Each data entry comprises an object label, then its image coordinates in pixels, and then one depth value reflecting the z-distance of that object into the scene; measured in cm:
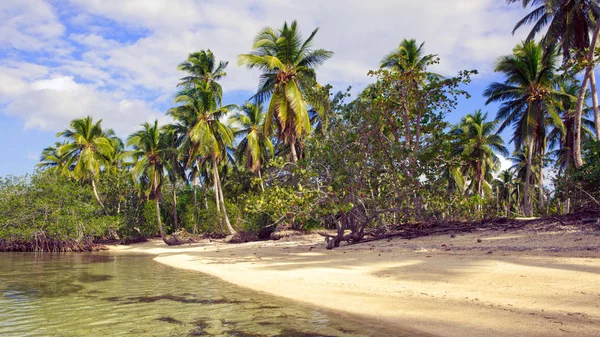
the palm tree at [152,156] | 3198
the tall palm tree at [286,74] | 2181
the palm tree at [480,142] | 3541
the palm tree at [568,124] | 2739
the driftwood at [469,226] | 1192
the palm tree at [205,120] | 2745
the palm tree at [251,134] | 2983
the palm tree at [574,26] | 1835
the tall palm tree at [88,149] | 3536
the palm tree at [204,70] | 3044
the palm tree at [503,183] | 4852
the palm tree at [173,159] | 3406
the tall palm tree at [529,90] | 2452
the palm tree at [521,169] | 4089
